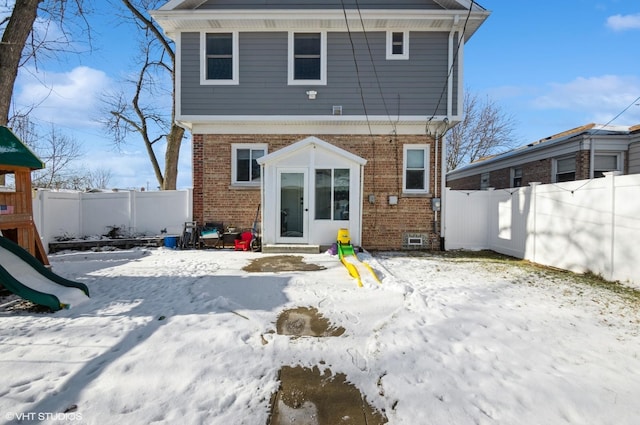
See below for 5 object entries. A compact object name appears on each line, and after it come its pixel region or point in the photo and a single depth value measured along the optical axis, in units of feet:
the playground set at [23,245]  14.56
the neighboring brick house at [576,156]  35.06
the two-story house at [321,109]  30.55
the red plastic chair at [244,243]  31.10
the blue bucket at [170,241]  32.99
